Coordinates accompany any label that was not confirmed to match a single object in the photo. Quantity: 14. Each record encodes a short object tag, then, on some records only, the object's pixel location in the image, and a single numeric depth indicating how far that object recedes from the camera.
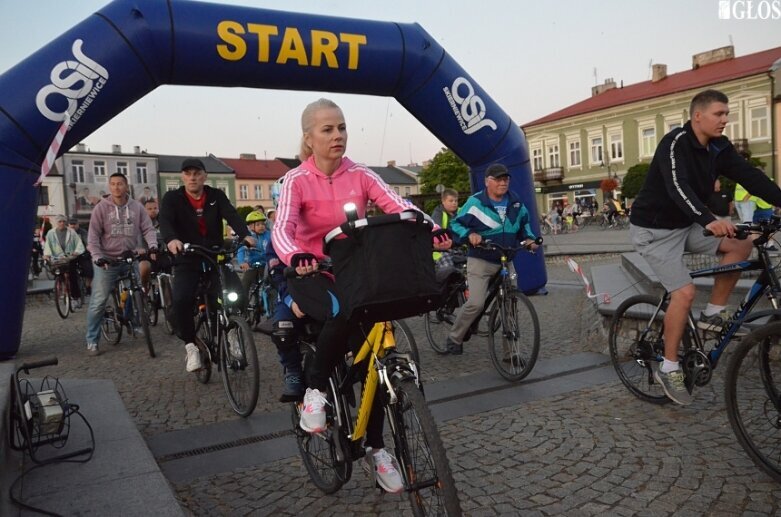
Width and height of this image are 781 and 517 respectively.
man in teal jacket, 5.75
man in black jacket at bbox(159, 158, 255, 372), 5.44
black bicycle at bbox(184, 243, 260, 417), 4.58
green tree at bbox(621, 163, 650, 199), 40.91
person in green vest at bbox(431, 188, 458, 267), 9.48
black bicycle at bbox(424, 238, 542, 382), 5.15
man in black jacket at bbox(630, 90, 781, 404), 3.76
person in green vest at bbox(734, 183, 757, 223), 12.40
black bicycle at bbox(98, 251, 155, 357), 7.46
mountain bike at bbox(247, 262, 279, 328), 8.88
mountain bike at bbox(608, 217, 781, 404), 3.49
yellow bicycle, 2.19
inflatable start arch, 6.61
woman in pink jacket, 2.73
